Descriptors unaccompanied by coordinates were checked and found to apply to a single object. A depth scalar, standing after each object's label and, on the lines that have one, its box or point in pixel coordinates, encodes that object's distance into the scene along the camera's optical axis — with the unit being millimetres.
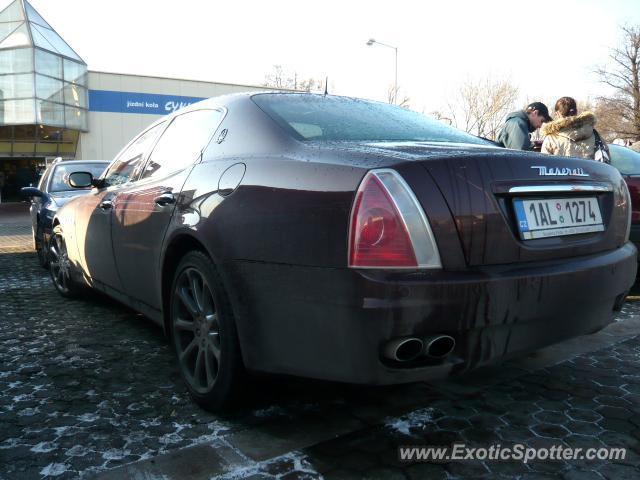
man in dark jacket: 5617
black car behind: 6746
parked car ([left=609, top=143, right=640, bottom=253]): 4888
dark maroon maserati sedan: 1945
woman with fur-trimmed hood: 5070
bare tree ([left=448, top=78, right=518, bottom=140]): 39750
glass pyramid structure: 23188
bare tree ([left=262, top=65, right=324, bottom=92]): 50406
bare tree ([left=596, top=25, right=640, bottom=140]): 42772
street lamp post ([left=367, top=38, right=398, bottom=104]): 27875
